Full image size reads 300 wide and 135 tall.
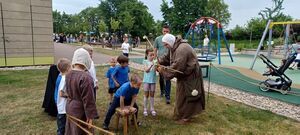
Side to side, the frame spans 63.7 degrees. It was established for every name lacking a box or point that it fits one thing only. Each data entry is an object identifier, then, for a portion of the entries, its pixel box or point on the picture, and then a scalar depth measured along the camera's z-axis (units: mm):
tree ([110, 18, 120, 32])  38631
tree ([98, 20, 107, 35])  41438
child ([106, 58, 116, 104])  4887
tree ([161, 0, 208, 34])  41562
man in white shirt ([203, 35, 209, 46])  17784
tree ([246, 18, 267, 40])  33938
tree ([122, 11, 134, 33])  39250
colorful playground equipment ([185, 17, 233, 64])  14445
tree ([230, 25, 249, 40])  37119
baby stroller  6930
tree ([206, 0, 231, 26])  44281
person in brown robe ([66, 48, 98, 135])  2600
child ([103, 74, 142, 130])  3623
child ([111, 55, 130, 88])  4491
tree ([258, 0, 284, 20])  38828
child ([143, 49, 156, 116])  4707
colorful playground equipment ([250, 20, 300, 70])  11120
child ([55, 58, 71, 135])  3336
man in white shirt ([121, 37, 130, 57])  10845
